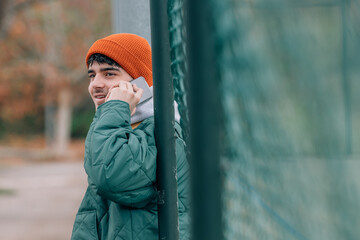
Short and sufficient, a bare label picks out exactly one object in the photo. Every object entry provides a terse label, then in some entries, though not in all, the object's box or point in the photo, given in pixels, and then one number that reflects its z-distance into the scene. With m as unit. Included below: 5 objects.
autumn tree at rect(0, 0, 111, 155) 24.55
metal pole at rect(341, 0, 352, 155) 1.20
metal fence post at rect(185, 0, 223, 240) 1.51
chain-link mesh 1.23
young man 2.66
